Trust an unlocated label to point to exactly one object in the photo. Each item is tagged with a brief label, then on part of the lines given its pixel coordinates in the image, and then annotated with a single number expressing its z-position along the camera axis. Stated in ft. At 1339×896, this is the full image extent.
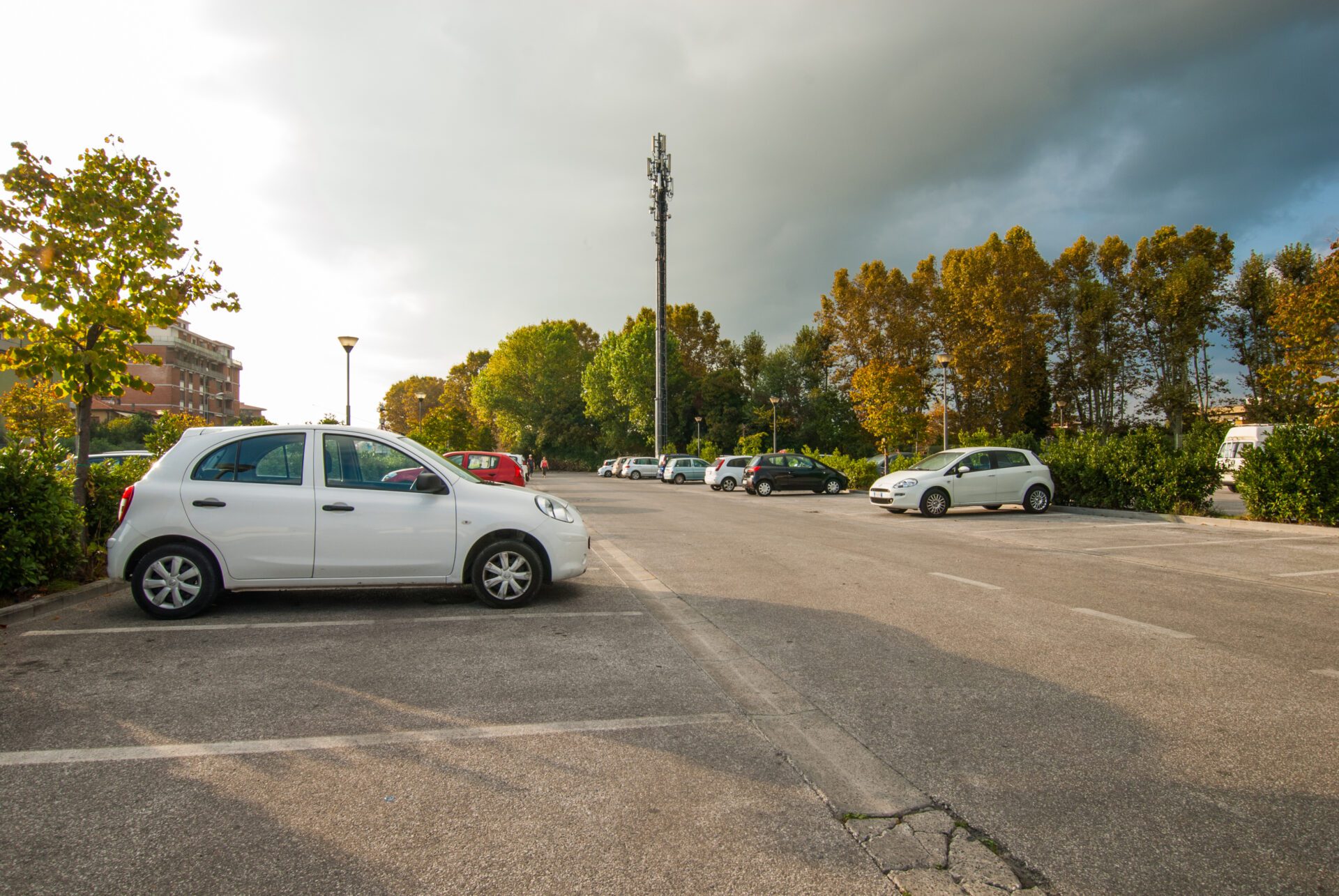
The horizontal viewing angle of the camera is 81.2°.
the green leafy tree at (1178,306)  135.95
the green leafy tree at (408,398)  385.29
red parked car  69.15
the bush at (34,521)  22.30
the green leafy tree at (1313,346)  47.44
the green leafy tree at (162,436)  42.13
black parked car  96.12
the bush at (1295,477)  45.14
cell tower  177.78
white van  81.61
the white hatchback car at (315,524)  21.26
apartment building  289.94
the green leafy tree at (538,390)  257.34
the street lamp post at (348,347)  79.68
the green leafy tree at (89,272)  26.00
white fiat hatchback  59.16
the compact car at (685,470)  145.89
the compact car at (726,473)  113.19
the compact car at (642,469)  174.81
